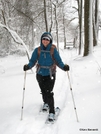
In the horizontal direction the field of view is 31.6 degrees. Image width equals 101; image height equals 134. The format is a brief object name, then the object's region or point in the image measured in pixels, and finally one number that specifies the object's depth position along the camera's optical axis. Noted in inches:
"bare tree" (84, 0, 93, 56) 459.5
